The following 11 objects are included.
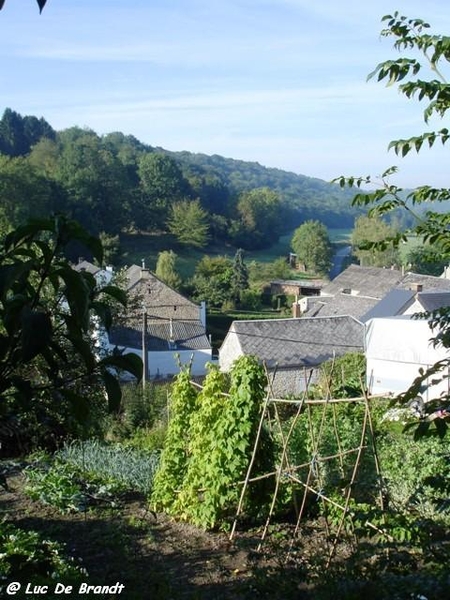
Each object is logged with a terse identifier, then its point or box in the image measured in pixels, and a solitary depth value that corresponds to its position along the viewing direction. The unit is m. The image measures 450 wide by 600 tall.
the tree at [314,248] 68.38
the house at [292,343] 25.70
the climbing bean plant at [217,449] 7.79
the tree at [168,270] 50.91
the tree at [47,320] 1.29
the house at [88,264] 35.43
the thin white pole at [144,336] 20.02
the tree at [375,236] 60.94
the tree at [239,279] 53.12
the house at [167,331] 32.38
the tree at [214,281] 51.69
